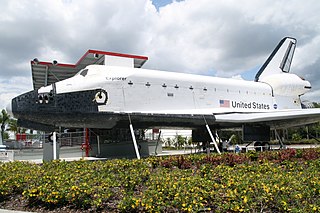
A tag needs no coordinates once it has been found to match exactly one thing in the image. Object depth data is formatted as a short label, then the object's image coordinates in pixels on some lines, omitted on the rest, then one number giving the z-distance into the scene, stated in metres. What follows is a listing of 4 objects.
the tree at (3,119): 48.98
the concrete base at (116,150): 16.56
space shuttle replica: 9.62
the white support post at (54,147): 9.67
